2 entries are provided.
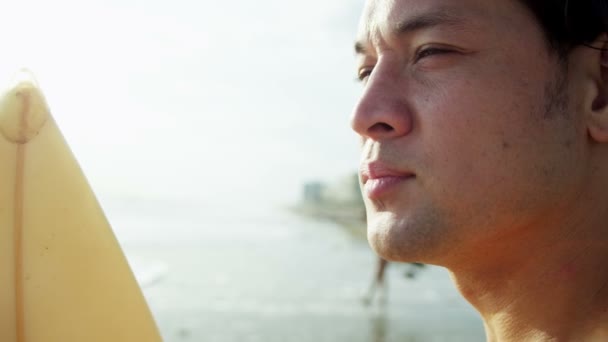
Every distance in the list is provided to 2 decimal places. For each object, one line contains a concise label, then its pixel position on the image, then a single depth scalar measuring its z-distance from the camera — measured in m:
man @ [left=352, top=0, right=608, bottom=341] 0.54
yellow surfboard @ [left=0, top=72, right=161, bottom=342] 0.54
